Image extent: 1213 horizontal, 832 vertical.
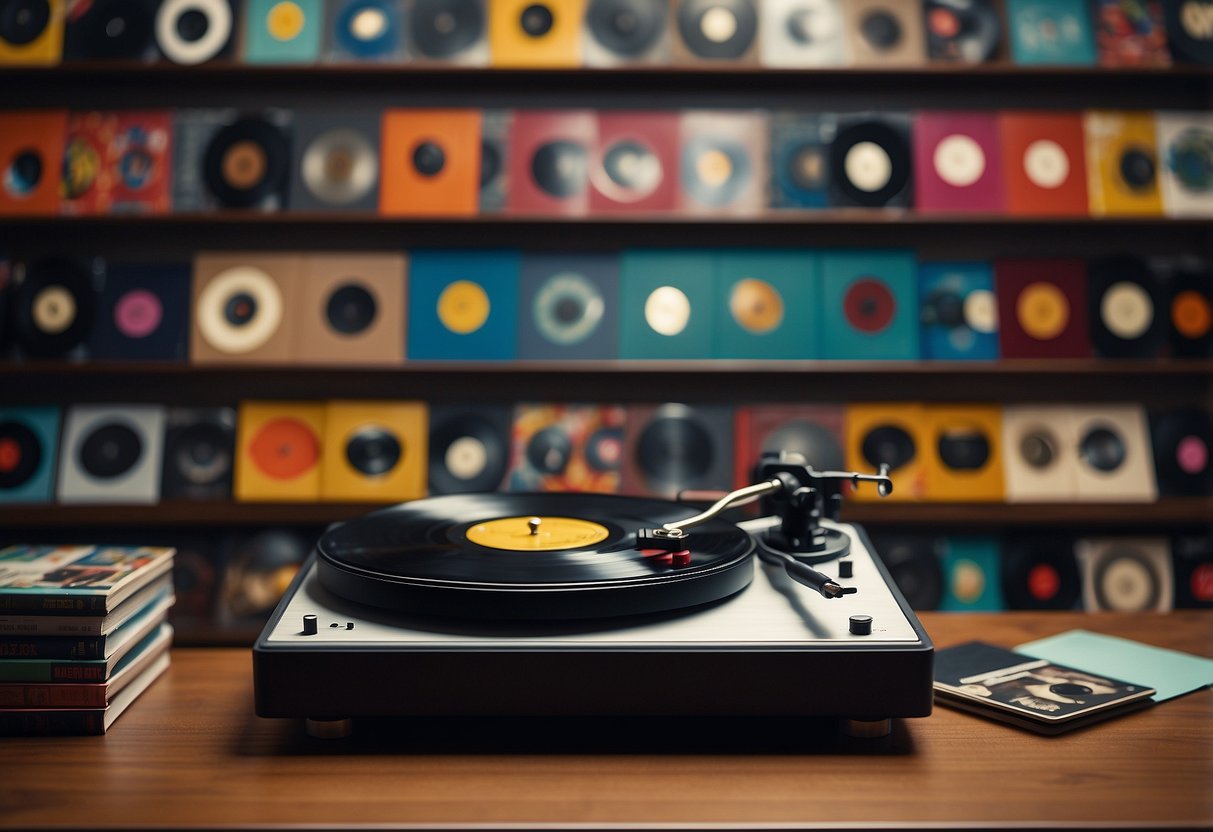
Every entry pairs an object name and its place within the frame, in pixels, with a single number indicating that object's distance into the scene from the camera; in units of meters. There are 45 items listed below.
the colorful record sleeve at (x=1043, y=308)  2.80
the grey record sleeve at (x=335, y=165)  2.79
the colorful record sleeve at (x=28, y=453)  2.79
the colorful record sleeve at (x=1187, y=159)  2.81
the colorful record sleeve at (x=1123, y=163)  2.79
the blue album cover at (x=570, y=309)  2.77
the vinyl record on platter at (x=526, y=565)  0.88
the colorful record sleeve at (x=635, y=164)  2.77
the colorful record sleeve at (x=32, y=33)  2.80
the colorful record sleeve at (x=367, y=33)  2.79
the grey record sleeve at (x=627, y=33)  2.78
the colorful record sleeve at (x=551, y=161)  2.76
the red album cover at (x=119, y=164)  2.79
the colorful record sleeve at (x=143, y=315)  2.80
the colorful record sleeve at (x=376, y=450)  2.79
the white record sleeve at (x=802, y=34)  2.78
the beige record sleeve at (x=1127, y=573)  2.85
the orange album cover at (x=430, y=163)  2.77
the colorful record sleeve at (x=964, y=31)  2.80
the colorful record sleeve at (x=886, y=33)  2.78
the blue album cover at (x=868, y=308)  2.77
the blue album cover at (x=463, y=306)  2.77
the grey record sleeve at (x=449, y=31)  2.79
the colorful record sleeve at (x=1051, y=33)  2.79
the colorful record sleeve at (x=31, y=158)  2.79
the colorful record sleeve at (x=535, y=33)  2.77
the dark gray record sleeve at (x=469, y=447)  2.80
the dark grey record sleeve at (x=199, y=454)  2.83
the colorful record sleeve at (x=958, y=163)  2.77
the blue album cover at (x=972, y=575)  2.82
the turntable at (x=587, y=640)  0.85
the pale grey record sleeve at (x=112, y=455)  2.80
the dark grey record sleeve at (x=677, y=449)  2.78
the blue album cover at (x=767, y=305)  2.77
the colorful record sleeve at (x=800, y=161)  2.77
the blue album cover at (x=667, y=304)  2.76
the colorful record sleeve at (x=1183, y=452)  2.85
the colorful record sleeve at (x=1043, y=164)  2.77
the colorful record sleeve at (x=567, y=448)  2.79
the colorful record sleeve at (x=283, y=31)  2.79
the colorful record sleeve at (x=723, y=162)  2.77
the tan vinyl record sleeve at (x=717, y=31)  2.78
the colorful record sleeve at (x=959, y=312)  2.79
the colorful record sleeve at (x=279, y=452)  2.79
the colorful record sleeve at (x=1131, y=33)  2.81
